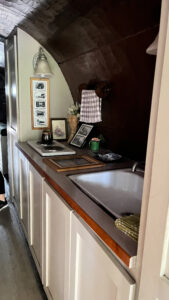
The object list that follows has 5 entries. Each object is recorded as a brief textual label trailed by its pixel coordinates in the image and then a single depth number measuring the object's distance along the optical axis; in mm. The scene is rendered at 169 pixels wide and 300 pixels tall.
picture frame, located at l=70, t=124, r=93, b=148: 2209
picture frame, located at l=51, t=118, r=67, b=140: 2486
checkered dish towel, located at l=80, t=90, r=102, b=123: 1959
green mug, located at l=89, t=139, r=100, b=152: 2041
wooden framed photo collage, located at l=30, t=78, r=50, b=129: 2366
